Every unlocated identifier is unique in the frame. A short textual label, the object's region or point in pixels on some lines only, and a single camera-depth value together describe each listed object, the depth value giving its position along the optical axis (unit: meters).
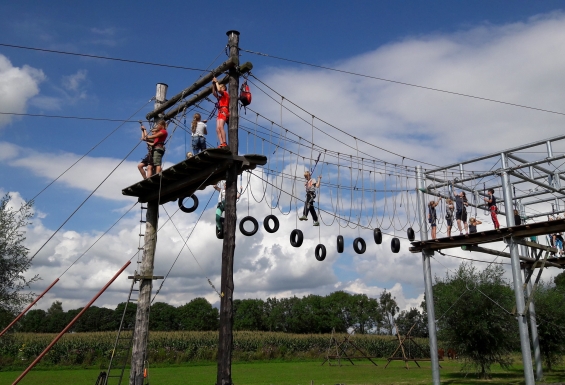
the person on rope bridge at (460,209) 16.77
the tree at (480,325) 21.88
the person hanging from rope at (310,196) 13.76
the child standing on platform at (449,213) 17.06
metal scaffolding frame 14.85
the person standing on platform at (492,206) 17.45
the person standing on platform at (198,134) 11.23
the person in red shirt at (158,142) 12.09
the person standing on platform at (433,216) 17.34
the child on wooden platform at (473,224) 16.66
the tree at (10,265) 15.41
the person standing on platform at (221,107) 10.45
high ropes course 9.96
